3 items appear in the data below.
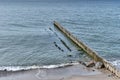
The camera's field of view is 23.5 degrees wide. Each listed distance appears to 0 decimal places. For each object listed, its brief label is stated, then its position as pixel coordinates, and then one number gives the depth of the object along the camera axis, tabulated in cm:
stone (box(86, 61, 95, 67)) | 3894
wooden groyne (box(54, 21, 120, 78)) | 3628
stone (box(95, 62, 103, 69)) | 3809
